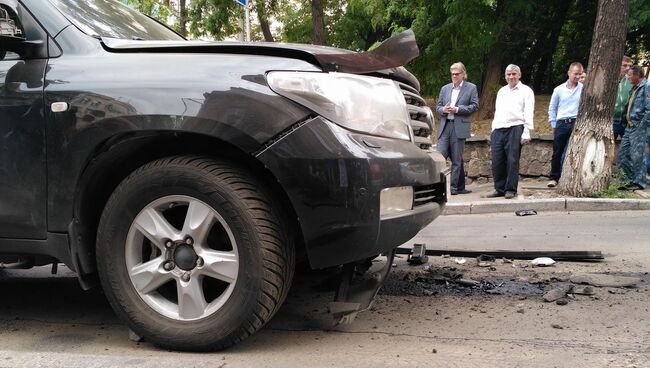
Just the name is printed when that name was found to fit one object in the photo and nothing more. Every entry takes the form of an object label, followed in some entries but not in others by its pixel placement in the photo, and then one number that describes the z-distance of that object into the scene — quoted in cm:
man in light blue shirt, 863
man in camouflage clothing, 810
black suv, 233
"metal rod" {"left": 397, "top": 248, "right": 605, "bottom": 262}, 421
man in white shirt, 790
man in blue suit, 830
